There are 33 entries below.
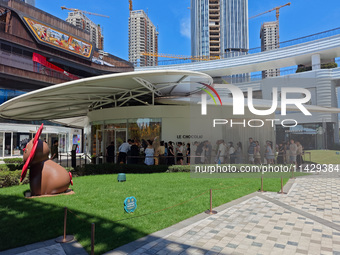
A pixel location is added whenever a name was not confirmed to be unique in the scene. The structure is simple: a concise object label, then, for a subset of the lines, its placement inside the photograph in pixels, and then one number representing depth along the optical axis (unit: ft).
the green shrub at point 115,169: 45.42
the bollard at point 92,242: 12.19
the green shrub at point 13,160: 62.45
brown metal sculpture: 24.88
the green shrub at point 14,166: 46.34
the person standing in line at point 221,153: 48.50
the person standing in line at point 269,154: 47.62
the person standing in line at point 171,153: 50.93
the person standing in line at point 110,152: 52.07
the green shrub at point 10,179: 33.18
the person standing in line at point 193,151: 49.85
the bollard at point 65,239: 15.11
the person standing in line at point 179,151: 51.19
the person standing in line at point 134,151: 48.28
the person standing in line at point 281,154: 49.89
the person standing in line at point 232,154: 49.69
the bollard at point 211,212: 21.22
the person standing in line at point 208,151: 49.11
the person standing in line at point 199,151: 49.34
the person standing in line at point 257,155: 48.27
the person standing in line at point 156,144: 51.69
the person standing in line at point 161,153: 49.37
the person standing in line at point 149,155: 47.03
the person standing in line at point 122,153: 49.06
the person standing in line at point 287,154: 48.75
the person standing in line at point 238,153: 50.02
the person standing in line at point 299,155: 48.55
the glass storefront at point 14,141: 95.76
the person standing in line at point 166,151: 49.97
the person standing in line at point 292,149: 47.44
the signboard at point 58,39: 124.06
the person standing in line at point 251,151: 48.82
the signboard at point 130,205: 19.74
